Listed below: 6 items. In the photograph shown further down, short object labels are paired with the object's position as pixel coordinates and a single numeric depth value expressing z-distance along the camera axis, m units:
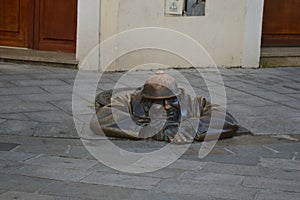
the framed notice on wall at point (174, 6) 9.77
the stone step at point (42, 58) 9.73
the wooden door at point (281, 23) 11.02
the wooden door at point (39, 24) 10.13
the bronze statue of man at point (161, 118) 5.83
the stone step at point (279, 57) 10.74
